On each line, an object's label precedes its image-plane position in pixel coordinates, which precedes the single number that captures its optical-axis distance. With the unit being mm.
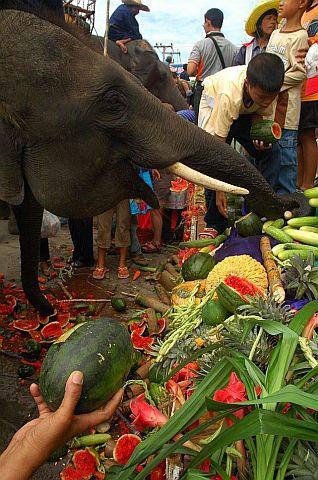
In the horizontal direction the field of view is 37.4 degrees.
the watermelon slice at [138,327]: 3677
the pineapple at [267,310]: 2314
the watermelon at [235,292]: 2637
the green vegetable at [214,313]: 2734
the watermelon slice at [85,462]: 2447
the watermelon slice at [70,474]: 2420
